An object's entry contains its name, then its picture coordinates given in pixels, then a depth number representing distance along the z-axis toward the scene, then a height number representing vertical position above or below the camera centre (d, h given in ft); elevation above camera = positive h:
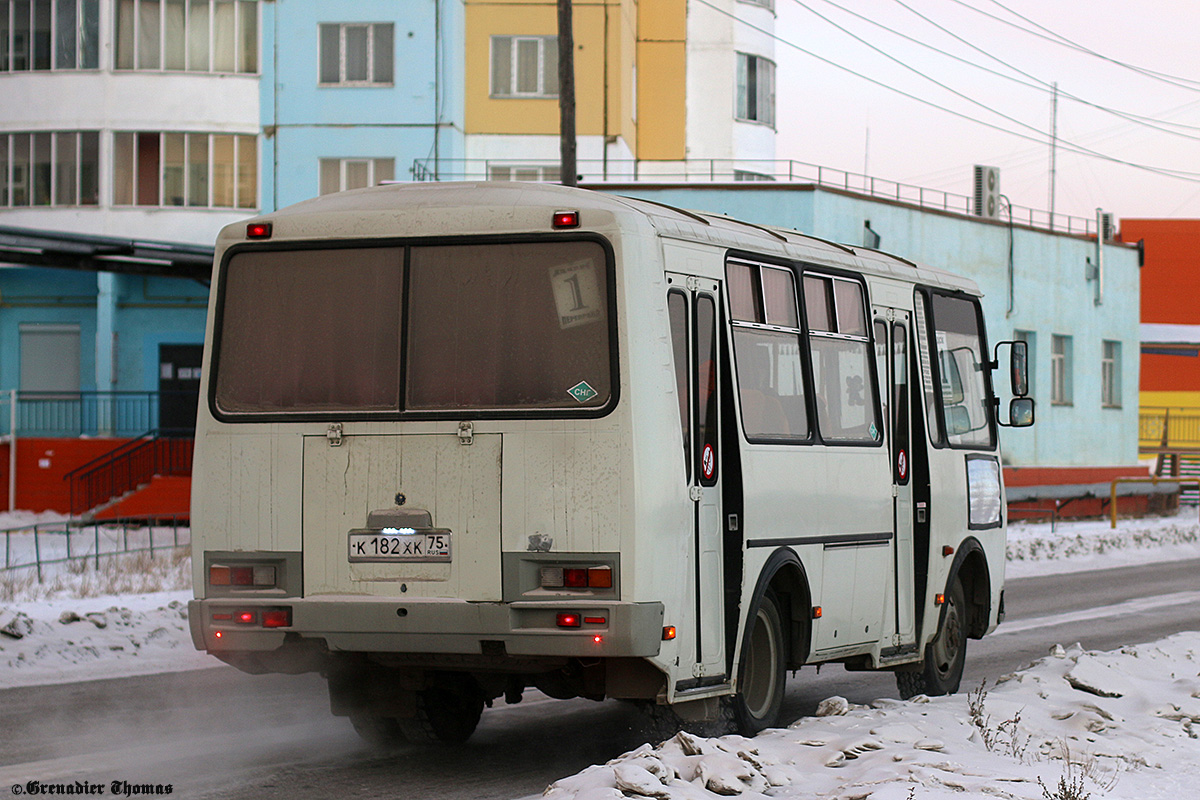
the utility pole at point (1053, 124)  216.95 +41.76
